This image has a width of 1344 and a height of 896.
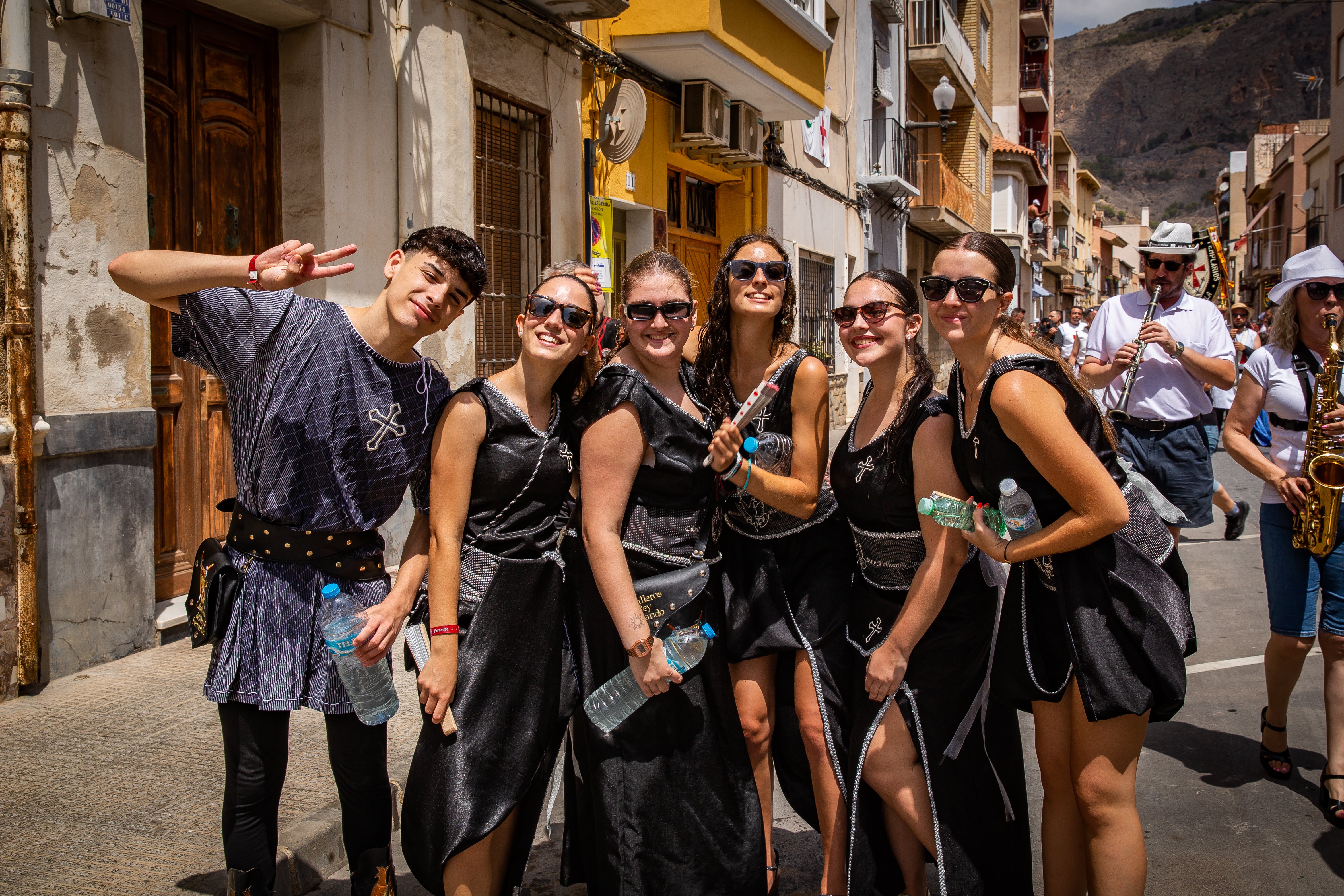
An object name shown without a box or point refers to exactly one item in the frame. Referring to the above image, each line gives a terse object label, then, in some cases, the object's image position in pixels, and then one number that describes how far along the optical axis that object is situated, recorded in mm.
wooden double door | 5465
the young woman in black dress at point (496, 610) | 2609
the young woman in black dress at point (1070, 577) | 2520
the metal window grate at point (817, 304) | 16094
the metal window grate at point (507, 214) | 8258
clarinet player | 4922
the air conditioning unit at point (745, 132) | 12047
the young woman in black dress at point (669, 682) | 2773
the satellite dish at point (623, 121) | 9500
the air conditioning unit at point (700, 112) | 11117
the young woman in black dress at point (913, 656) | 2766
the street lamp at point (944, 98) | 19062
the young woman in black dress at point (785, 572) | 2957
